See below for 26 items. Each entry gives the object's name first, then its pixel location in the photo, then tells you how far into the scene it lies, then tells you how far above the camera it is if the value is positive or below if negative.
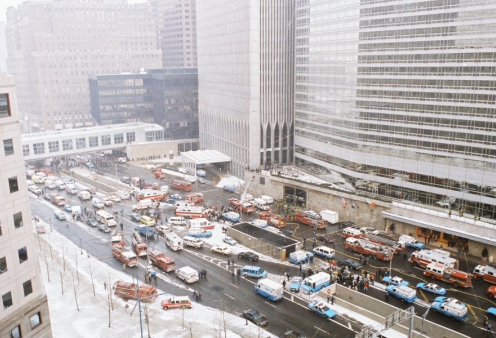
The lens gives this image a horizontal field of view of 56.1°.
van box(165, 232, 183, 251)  64.94 -23.46
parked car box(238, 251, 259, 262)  61.28 -23.96
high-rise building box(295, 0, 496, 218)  62.88 -4.36
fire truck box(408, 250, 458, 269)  56.34 -22.99
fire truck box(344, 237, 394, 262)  60.25 -23.32
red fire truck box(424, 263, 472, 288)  52.78 -23.49
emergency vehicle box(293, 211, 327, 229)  73.06 -23.32
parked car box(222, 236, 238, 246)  66.88 -23.97
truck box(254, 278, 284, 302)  50.31 -23.42
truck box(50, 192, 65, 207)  89.25 -23.84
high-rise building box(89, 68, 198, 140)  146.00 -8.75
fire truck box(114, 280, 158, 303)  50.53 -23.51
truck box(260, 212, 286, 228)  74.14 -23.61
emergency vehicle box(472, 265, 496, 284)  53.72 -23.51
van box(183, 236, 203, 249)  65.94 -23.74
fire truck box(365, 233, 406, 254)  61.97 -22.67
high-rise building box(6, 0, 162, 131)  189.25 +0.59
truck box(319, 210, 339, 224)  75.19 -23.30
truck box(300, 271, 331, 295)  51.78 -23.49
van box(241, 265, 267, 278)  56.19 -23.87
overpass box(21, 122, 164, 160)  118.56 -17.74
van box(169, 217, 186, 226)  75.75 -23.80
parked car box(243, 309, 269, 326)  45.62 -23.93
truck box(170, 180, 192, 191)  97.50 -23.40
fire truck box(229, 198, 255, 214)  82.38 -23.71
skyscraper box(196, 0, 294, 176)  97.88 -1.75
